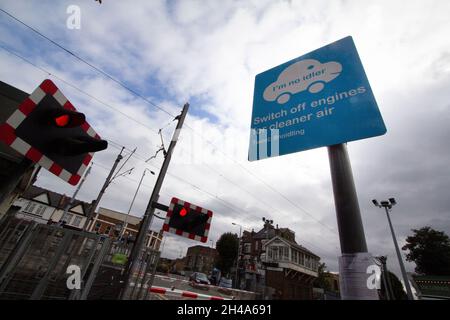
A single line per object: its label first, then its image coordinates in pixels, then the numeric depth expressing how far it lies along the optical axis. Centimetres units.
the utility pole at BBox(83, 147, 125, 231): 1603
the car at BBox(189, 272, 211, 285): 2822
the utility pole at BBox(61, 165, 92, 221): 1742
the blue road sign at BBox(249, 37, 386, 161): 186
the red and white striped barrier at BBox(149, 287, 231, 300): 549
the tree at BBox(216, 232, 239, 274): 4172
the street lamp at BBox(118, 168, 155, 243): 2478
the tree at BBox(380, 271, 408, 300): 3575
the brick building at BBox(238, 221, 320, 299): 2961
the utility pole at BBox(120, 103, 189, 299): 475
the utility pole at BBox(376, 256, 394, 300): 2287
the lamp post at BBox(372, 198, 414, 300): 1551
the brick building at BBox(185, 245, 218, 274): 6756
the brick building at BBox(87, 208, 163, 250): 5188
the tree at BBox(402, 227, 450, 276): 3362
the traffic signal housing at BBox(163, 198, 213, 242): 461
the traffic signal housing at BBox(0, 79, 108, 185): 133
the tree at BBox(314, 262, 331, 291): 4756
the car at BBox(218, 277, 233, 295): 2917
